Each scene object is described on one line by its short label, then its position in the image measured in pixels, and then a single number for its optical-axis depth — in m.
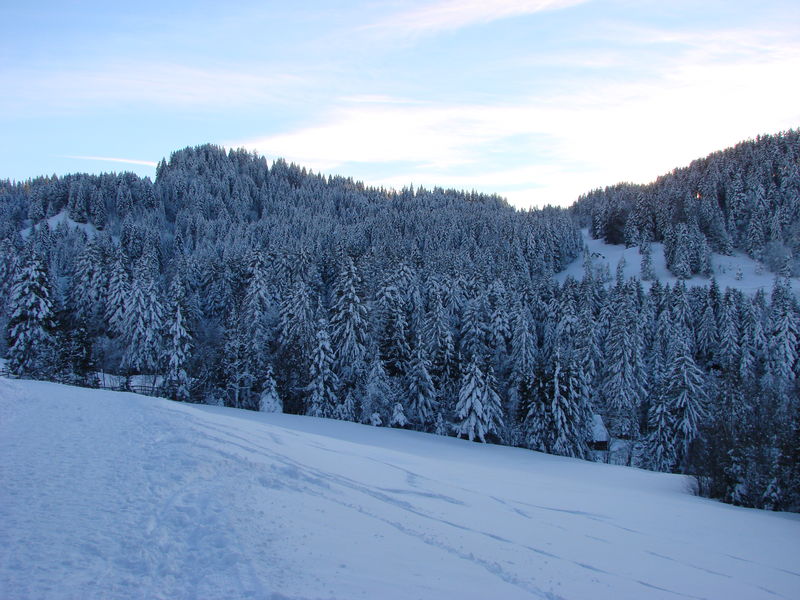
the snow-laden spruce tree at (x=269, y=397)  41.38
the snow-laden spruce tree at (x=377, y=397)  41.44
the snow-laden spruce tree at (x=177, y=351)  44.00
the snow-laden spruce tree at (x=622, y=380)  51.12
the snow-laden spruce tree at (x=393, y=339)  48.31
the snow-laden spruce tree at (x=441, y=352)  47.91
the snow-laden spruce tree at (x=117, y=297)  53.19
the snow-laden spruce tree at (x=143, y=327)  49.72
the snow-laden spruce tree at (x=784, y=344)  59.31
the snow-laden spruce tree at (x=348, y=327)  46.14
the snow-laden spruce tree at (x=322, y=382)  42.03
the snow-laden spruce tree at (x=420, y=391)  42.97
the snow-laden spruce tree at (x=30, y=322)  39.84
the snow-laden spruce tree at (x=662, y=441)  42.94
